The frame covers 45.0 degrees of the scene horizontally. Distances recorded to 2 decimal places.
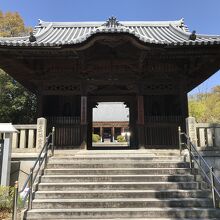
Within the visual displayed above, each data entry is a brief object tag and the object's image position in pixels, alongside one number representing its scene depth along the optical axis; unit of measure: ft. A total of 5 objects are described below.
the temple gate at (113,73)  28.86
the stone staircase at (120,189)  20.20
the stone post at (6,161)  24.48
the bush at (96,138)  115.18
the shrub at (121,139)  118.92
